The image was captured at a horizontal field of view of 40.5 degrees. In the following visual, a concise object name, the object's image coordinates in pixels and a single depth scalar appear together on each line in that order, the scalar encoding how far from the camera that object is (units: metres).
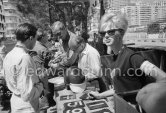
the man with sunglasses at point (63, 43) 4.24
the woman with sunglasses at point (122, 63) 1.75
